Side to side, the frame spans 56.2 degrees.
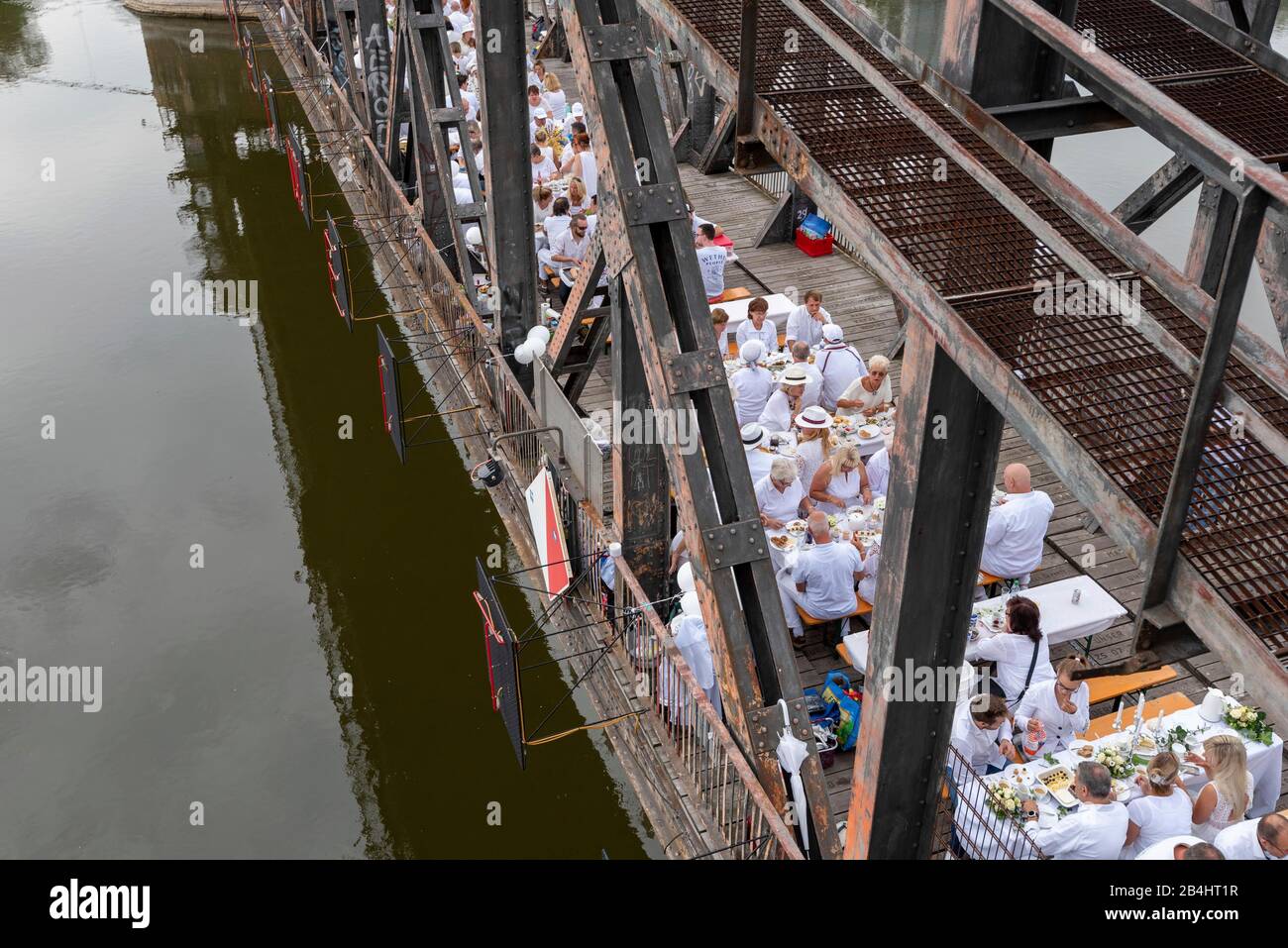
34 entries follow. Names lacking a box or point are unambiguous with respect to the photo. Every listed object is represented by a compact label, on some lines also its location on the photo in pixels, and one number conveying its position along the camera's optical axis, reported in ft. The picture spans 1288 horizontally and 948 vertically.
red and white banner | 23.21
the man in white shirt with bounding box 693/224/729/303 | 39.47
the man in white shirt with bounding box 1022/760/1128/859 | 20.11
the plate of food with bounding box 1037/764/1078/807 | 20.77
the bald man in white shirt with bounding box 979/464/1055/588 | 26.18
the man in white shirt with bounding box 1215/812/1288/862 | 18.43
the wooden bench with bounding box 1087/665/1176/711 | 24.16
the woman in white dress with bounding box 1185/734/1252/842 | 20.85
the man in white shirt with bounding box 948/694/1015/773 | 22.15
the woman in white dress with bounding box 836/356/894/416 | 32.37
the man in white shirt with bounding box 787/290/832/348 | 35.83
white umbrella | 17.57
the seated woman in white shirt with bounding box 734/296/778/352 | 35.32
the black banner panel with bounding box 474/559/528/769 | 19.51
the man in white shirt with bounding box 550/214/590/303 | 39.52
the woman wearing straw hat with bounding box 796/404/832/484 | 30.45
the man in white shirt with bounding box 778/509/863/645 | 25.40
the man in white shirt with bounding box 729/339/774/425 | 33.32
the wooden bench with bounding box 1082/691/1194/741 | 22.77
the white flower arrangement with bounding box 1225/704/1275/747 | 22.04
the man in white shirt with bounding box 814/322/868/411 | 34.19
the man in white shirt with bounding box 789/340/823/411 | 33.27
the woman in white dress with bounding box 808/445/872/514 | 29.48
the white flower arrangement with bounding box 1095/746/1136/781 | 21.22
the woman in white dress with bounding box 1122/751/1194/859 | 20.49
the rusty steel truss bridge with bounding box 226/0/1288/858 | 8.97
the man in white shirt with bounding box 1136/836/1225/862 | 17.88
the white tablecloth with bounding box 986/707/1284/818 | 21.56
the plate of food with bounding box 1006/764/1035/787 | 21.02
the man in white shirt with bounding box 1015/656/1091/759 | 22.25
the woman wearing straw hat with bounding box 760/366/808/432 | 32.76
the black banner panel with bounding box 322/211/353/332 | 37.78
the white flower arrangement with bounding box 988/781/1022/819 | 20.25
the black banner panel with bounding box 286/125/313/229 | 49.29
